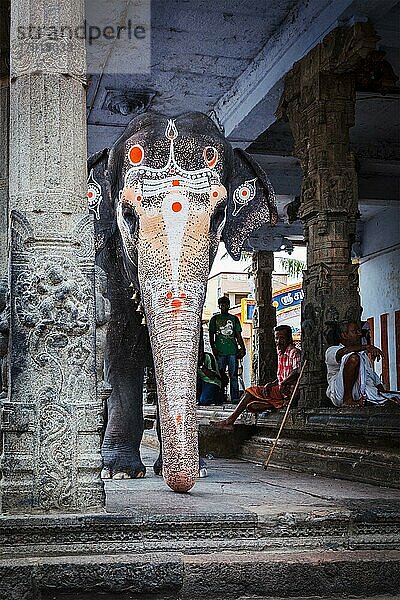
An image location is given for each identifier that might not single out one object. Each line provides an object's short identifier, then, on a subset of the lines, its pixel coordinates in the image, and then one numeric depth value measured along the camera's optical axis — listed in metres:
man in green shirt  14.94
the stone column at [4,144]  5.06
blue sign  26.05
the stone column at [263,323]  17.05
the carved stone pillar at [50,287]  4.01
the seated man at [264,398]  8.56
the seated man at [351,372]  8.82
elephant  5.05
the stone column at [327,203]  9.36
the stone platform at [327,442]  6.02
